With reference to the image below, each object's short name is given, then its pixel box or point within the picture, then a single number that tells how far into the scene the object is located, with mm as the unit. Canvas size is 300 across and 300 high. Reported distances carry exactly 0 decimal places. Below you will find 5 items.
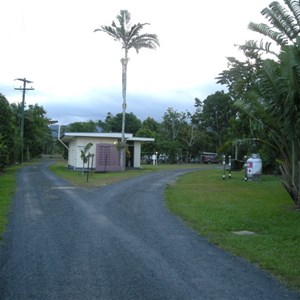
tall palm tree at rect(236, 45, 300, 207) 11897
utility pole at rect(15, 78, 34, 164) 52719
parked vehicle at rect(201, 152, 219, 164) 65300
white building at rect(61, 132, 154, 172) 35125
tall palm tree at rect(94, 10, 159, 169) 34250
